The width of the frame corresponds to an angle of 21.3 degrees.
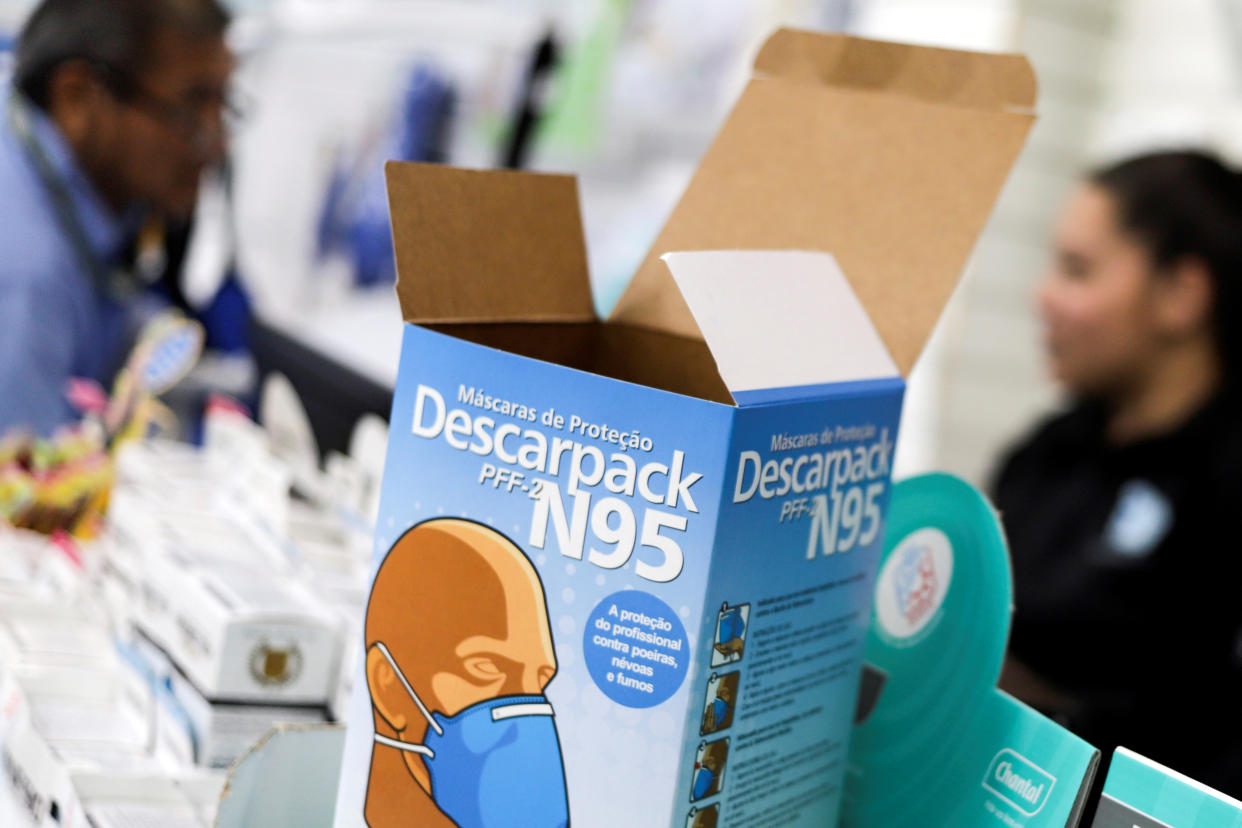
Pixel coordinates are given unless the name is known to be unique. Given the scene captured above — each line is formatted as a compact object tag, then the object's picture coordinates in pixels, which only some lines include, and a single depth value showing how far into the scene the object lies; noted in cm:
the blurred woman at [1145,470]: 276
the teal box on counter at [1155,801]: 113
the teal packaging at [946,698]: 120
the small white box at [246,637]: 134
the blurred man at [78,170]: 207
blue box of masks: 116
